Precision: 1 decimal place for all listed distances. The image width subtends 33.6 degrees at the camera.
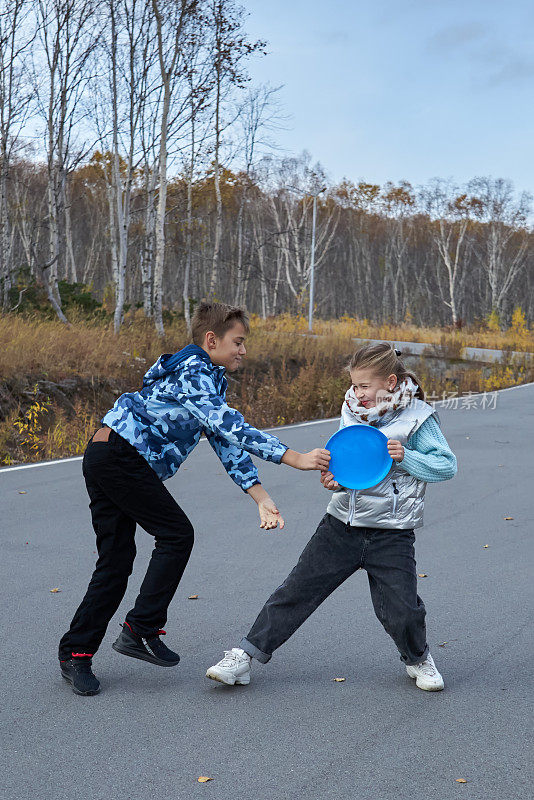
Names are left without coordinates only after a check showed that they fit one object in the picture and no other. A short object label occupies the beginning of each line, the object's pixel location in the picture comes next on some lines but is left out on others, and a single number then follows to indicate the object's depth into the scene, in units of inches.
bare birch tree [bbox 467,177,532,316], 2539.4
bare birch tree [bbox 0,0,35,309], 845.2
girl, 142.5
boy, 146.2
